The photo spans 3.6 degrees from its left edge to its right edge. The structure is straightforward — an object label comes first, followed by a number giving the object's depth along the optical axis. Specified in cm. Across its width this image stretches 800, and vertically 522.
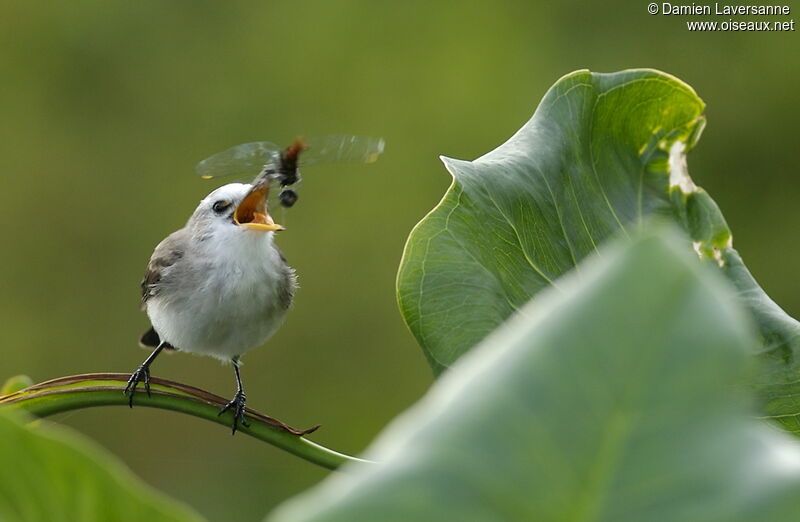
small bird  367
